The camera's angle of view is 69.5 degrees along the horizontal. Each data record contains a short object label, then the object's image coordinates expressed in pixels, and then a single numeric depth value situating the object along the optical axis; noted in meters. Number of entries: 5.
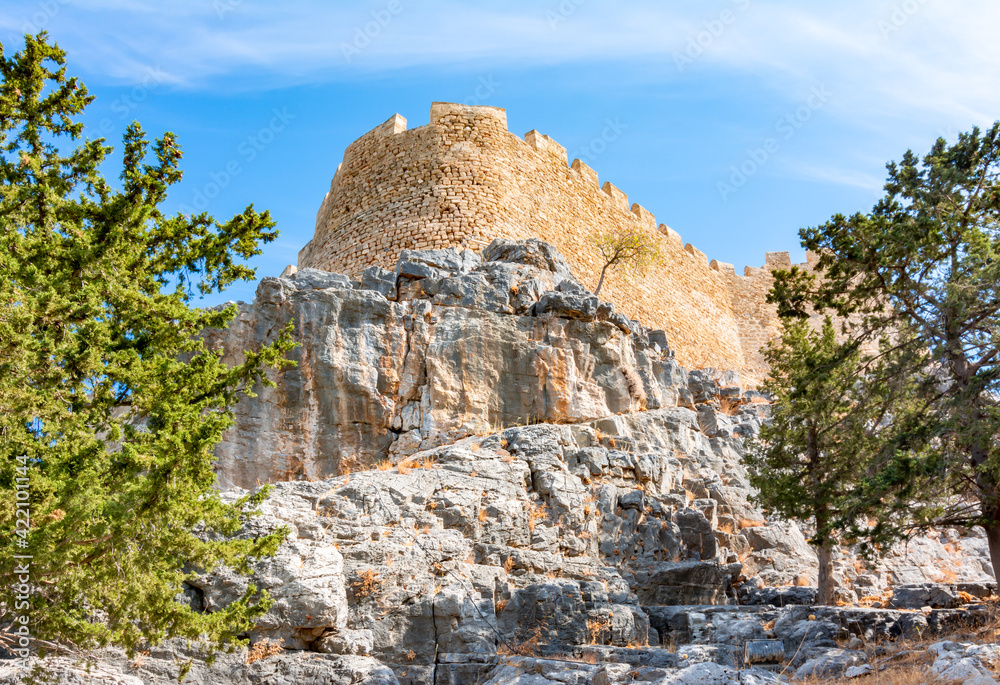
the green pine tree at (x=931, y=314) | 10.01
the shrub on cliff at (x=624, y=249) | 24.45
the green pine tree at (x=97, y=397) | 6.08
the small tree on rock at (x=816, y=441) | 12.02
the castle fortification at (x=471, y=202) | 21.50
